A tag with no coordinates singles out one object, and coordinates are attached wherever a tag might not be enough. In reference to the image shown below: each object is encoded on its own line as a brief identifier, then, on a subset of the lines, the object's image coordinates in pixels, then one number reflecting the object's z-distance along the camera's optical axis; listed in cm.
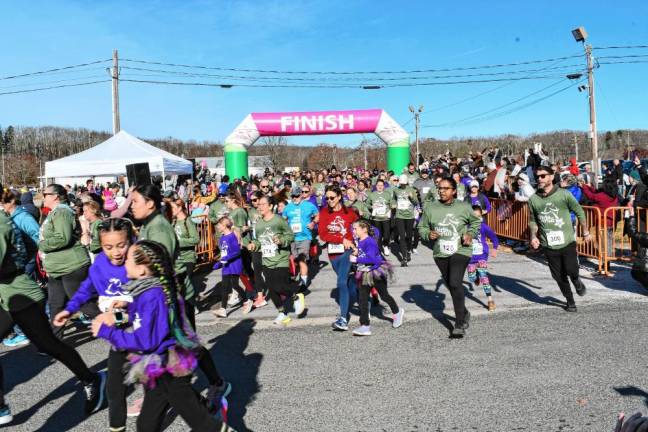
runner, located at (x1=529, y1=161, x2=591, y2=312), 674
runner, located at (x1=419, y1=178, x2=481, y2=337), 596
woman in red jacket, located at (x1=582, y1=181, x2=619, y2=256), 988
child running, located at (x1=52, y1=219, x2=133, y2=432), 343
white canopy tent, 1658
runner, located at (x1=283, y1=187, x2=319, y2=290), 924
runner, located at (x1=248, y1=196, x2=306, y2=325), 688
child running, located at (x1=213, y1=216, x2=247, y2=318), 762
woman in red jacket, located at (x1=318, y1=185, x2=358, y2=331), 645
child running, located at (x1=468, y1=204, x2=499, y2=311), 736
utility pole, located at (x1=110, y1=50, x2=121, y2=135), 2303
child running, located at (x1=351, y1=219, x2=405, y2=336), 617
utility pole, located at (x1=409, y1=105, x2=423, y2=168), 4272
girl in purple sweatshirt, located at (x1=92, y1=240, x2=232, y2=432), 290
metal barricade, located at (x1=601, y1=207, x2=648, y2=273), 897
